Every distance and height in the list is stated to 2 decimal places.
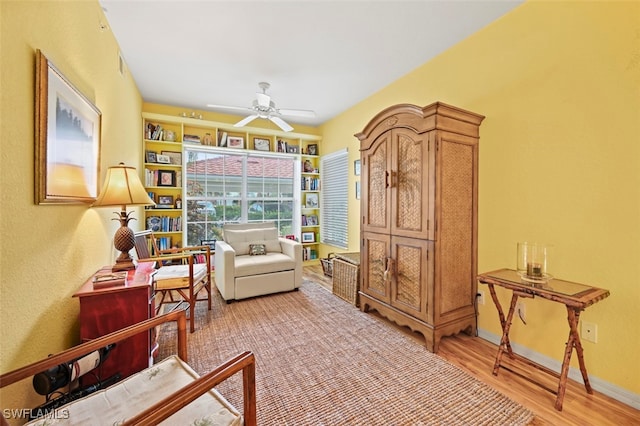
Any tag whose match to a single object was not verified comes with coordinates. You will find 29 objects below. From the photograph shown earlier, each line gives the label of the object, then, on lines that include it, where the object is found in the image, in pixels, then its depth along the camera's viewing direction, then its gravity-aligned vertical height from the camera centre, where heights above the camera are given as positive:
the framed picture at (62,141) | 1.22 +0.39
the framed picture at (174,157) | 4.05 +0.85
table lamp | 1.78 +0.09
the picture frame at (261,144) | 4.66 +1.21
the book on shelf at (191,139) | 4.11 +1.15
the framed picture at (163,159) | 3.95 +0.79
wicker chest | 3.00 -0.77
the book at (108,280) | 1.58 -0.44
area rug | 1.47 -1.12
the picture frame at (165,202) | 3.98 +0.13
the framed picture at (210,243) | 4.27 -0.52
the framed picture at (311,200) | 5.07 +0.23
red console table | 1.48 -0.63
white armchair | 3.10 -0.64
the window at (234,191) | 4.29 +0.37
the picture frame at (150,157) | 3.88 +0.81
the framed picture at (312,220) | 5.04 -0.16
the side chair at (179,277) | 2.41 -0.64
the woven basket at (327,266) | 4.13 -0.86
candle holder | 1.75 -0.33
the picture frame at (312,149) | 5.07 +1.23
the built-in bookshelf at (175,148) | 3.91 +1.02
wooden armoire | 2.11 -0.04
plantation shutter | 4.43 +0.25
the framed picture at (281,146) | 4.81 +1.21
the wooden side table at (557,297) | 1.50 -0.49
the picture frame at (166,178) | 3.98 +0.51
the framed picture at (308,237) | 5.01 -0.49
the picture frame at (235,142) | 4.44 +1.19
